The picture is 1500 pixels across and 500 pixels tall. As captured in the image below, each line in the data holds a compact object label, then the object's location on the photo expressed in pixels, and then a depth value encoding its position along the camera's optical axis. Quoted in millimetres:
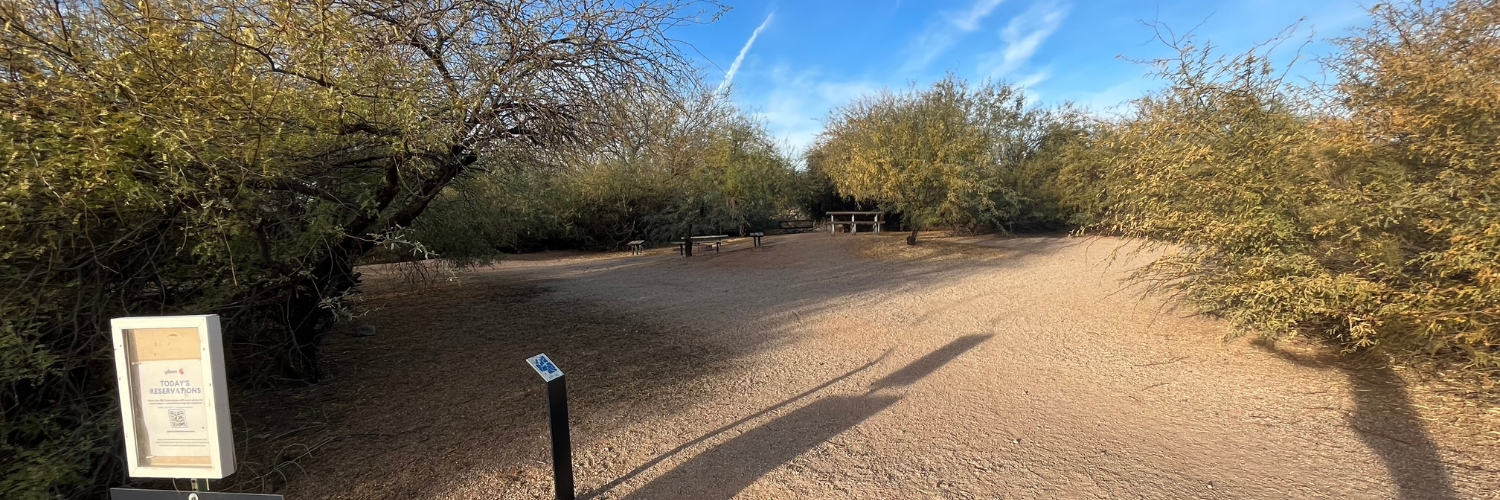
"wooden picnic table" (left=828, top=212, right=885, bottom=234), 21470
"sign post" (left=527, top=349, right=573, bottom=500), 2990
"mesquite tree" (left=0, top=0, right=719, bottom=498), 2592
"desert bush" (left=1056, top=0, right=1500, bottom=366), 3674
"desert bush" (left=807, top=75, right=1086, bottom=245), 14438
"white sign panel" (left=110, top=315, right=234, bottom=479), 2182
